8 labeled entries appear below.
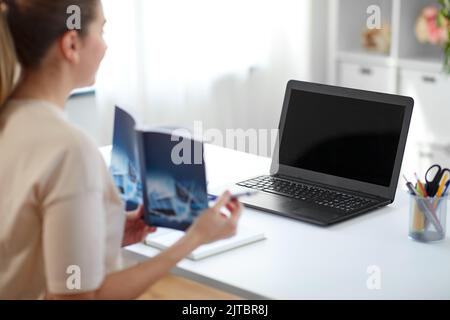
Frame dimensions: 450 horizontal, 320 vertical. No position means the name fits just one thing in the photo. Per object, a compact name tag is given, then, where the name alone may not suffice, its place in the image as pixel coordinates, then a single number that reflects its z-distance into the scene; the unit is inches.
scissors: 103.0
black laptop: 110.3
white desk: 92.8
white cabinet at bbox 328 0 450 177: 177.7
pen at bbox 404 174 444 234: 102.0
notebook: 99.4
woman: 84.0
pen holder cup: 102.1
